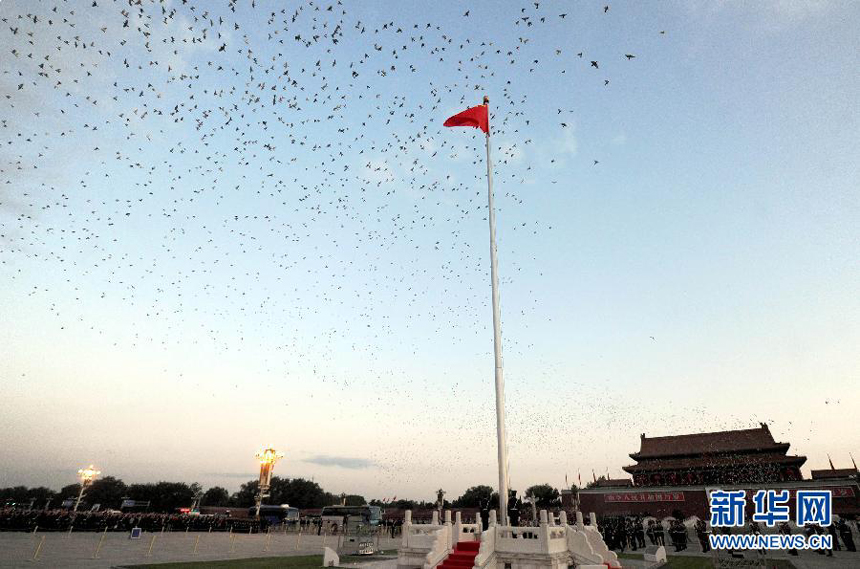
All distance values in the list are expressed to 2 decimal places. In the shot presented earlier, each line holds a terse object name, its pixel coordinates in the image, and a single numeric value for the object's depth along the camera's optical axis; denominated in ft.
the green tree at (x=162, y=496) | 301.02
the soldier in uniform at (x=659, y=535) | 101.45
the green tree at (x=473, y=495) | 301.67
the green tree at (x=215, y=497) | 397.39
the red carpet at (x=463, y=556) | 49.93
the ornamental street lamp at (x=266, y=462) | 179.73
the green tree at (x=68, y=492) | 363.87
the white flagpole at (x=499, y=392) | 51.35
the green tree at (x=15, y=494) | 400.47
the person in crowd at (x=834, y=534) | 86.53
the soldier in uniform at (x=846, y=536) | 83.60
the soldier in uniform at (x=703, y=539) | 92.84
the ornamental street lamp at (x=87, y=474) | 171.22
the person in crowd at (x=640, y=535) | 113.33
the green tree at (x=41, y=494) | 399.83
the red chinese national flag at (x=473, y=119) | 64.69
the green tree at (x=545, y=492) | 325.64
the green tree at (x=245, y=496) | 346.13
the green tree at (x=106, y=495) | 338.13
